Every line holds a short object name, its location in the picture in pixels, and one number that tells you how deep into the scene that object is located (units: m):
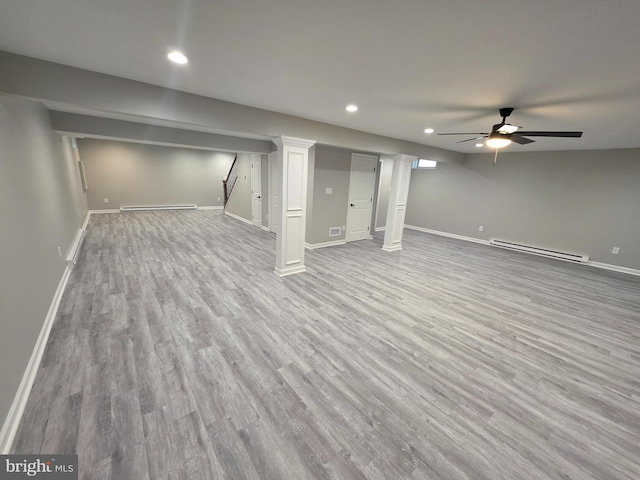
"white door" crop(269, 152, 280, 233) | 6.04
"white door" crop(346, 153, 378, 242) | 5.84
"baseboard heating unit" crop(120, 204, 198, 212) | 7.97
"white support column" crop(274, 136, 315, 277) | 3.56
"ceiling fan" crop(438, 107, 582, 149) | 2.39
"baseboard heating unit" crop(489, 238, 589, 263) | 5.27
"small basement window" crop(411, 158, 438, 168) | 7.35
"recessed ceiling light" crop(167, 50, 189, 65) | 1.71
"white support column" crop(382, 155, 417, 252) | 5.28
